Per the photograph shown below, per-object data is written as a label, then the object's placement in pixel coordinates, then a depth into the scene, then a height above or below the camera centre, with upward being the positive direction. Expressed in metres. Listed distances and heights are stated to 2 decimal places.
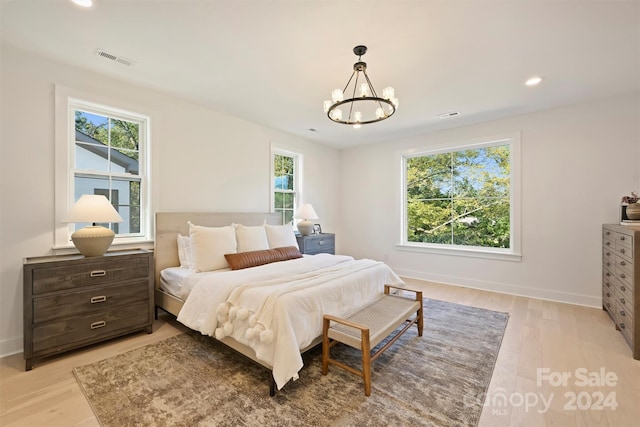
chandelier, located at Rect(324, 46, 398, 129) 2.24 +1.36
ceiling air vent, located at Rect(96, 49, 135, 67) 2.44 +1.44
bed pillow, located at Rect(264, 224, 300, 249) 3.58 -0.32
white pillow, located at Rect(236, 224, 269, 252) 3.27 -0.32
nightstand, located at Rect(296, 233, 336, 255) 4.43 -0.52
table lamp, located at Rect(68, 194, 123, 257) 2.37 -0.07
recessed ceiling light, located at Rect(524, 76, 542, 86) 2.85 +1.42
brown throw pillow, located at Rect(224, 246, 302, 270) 2.91 -0.51
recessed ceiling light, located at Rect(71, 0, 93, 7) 1.85 +1.44
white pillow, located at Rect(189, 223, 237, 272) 2.88 -0.38
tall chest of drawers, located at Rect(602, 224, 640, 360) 2.29 -0.64
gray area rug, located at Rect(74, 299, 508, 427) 1.63 -1.22
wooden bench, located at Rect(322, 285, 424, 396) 1.84 -0.87
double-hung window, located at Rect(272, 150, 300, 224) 4.79 +0.54
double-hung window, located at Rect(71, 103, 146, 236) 2.82 +0.58
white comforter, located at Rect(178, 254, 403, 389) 1.82 -0.71
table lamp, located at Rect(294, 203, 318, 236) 4.48 -0.07
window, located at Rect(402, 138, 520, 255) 4.21 +0.26
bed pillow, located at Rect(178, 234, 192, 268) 3.18 -0.45
